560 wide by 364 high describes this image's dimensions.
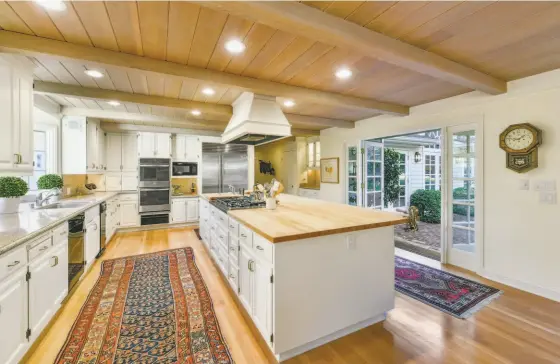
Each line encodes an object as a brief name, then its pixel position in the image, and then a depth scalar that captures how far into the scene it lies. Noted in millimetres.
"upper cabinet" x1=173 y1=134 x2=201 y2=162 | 5805
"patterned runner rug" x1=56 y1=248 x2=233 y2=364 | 1766
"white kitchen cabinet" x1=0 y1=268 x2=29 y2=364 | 1448
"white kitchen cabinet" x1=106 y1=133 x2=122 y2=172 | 5445
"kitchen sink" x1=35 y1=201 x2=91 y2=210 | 2919
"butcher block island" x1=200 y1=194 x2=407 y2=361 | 1696
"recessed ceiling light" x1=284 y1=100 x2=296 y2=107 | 3508
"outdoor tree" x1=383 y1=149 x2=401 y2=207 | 7016
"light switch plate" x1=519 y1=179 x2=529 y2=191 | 2742
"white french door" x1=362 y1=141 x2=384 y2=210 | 5020
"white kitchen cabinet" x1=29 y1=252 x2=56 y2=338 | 1756
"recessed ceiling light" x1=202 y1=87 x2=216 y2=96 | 3041
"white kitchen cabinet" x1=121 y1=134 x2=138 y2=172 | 5562
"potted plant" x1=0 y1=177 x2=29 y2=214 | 2275
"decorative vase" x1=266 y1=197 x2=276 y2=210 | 2658
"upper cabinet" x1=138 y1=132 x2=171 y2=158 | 5363
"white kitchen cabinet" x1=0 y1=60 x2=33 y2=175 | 1923
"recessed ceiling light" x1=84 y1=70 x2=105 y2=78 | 2490
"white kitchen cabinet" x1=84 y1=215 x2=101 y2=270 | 3117
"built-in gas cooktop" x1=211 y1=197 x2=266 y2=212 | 2717
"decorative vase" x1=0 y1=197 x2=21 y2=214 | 2301
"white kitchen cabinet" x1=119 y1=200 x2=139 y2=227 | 5328
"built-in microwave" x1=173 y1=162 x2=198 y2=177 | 5770
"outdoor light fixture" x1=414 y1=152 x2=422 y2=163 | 7757
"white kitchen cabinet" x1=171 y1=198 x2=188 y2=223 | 5691
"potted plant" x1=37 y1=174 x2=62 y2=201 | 3312
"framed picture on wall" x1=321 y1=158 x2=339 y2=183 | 5537
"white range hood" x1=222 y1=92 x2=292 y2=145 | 2746
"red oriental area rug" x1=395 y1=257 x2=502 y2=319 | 2421
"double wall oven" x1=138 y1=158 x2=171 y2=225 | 5406
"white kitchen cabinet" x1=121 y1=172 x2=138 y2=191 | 5547
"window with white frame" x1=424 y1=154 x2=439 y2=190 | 8227
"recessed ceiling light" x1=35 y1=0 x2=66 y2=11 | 1465
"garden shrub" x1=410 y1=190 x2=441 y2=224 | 6285
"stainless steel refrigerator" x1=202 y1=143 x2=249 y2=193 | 5922
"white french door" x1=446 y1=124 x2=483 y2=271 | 3178
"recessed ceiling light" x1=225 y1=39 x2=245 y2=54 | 1954
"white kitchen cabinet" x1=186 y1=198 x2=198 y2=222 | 5832
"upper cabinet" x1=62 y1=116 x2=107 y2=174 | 4055
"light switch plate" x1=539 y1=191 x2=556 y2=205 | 2564
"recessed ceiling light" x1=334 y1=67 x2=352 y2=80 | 2490
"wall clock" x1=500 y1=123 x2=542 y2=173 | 2625
